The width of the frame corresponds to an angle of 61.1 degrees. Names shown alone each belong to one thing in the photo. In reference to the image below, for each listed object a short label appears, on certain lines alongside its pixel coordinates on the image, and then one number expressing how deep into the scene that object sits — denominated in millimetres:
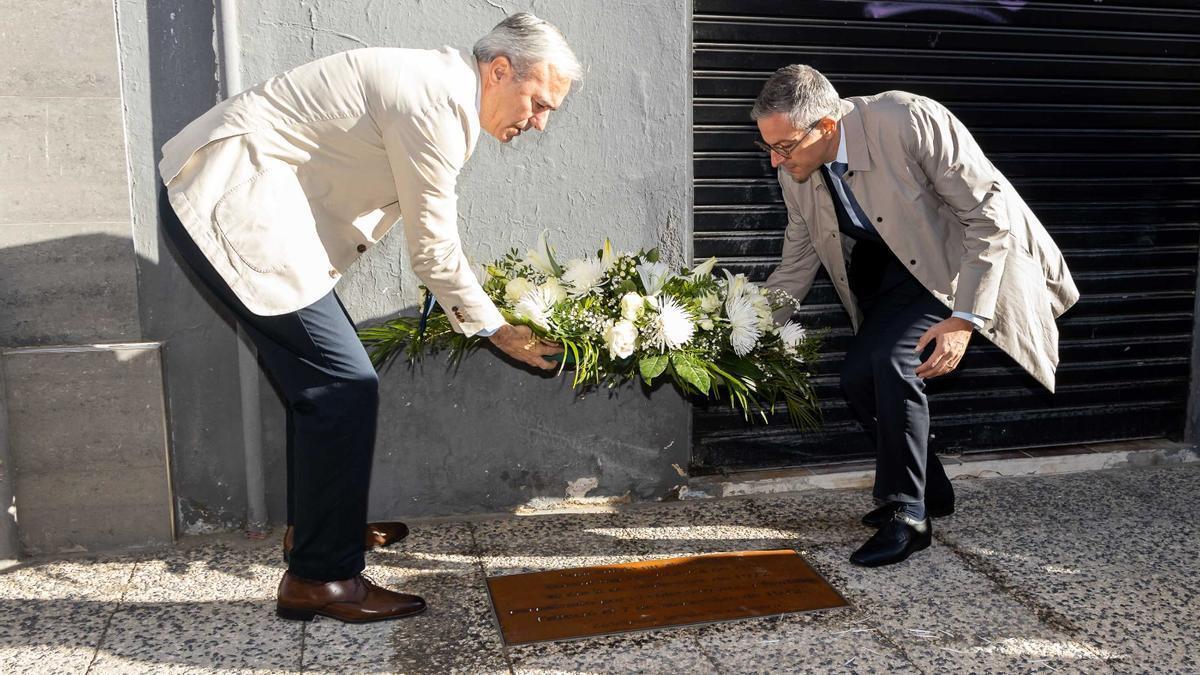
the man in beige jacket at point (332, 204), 2893
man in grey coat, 3488
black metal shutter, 4566
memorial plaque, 3248
